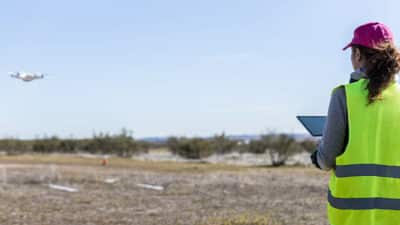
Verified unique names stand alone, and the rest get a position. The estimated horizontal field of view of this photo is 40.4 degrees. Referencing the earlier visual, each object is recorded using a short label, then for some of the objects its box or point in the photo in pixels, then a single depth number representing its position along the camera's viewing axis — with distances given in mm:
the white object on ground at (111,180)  16484
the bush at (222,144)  47156
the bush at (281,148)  38684
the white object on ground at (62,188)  14070
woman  2033
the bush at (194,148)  46469
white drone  9422
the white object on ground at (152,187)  14573
